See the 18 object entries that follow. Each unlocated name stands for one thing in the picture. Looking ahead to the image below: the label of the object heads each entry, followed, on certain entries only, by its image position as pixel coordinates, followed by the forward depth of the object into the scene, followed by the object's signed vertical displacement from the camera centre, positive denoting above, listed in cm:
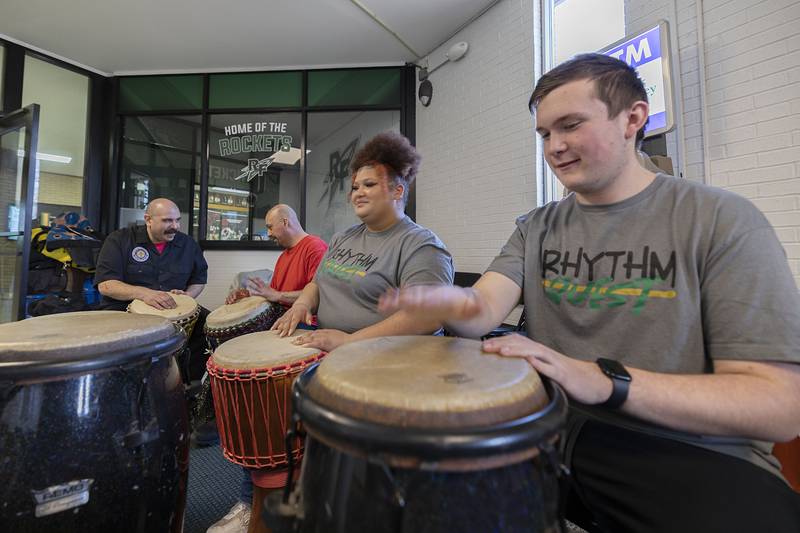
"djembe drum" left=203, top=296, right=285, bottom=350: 190 -18
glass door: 301 +68
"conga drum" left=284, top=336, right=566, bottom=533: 49 -22
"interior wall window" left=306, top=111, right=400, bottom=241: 452 +147
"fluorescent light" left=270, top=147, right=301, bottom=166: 468 +151
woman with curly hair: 133 +9
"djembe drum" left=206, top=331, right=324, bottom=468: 113 -33
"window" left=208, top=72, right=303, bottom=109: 456 +225
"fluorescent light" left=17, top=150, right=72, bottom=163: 405 +133
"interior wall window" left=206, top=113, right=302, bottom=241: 464 +136
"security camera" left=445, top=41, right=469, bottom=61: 355 +213
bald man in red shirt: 222 +16
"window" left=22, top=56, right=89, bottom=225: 403 +162
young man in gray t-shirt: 66 -7
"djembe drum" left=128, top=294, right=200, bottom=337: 223 -16
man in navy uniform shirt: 266 +15
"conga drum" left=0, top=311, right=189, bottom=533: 78 -31
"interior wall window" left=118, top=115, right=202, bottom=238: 465 +146
